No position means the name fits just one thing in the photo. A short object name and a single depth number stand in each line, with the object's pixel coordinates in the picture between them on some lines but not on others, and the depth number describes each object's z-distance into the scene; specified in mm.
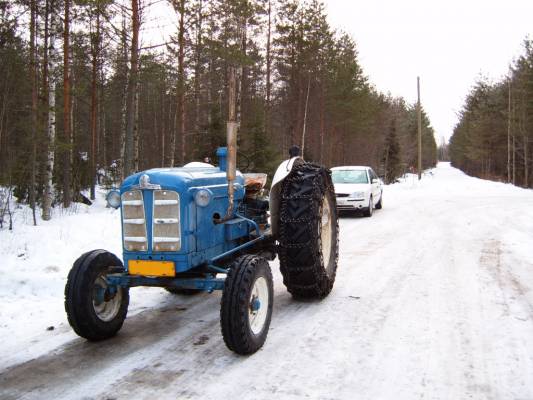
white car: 13609
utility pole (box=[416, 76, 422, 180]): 33031
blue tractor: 3948
